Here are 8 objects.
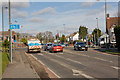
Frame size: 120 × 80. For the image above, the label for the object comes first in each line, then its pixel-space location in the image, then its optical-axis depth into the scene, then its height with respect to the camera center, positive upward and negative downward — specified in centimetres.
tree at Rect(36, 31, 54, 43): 10871 +252
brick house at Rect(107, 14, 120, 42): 5797 +548
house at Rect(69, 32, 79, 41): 13208 +171
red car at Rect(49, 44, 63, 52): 2866 -158
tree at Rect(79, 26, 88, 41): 9751 +432
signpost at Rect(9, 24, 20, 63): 1496 +122
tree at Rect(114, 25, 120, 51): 2590 +89
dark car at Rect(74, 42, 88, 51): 3181 -136
